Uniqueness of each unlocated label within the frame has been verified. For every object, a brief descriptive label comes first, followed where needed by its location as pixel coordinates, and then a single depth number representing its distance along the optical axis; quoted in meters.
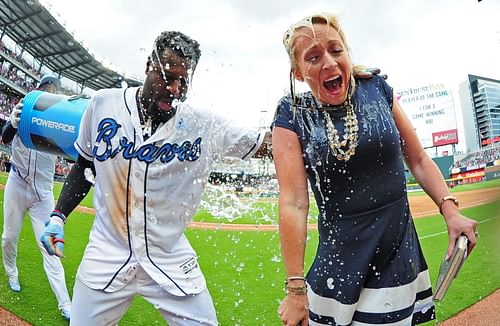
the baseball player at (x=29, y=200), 3.14
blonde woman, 1.09
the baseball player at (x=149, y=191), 1.59
